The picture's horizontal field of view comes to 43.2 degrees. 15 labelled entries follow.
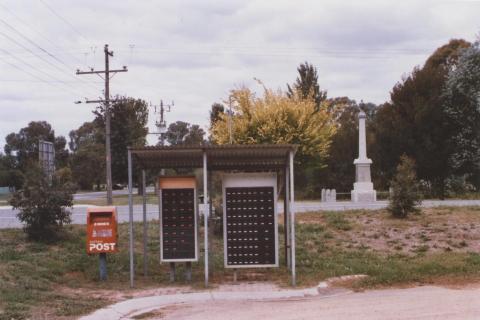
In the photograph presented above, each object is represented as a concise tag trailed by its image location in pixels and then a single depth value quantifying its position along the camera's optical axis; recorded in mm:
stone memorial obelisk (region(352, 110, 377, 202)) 30734
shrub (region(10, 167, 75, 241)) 13875
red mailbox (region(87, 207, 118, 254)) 11555
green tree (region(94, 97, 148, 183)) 47938
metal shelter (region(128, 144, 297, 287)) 10977
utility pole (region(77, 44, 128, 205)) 34066
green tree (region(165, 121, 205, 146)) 82750
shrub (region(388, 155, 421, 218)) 17250
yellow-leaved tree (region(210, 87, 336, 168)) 32969
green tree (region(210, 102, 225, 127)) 50931
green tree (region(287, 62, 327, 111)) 50938
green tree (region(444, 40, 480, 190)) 34781
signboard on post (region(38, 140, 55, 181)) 14702
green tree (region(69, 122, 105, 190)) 66400
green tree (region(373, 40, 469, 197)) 35969
